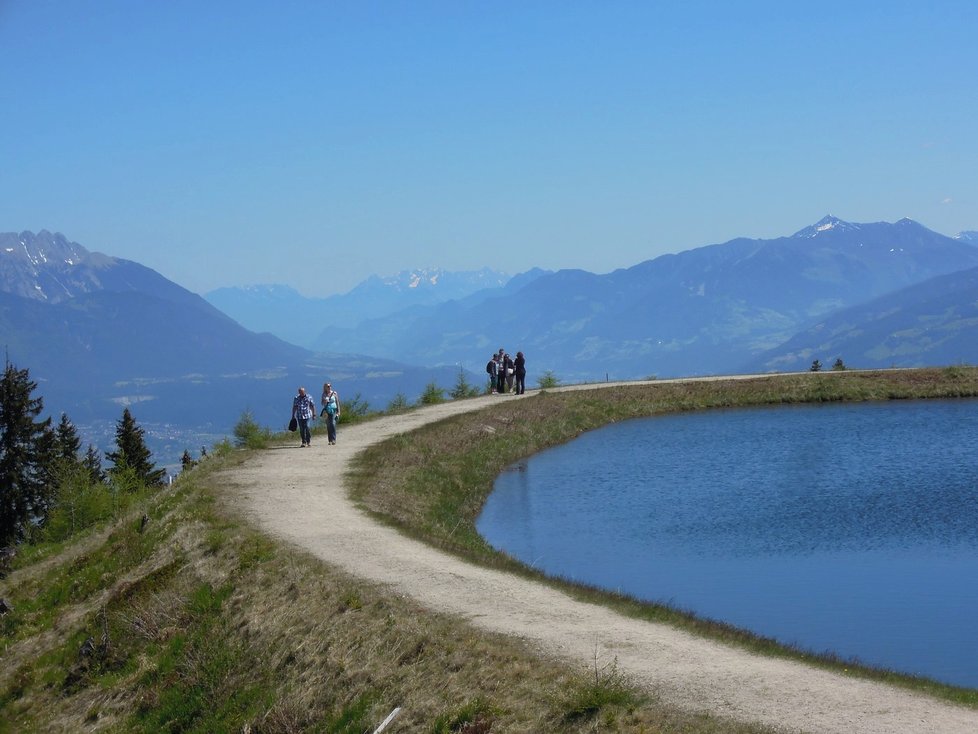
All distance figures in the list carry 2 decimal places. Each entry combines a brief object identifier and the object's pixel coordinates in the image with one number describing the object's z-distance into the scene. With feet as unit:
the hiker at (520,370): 213.87
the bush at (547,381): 240.53
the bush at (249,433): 155.63
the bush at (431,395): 220.02
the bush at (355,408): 189.47
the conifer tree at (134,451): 241.96
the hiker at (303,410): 146.92
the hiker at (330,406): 148.46
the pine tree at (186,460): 194.16
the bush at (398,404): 210.18
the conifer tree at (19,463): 220.02
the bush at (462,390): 232.73
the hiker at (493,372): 219.82
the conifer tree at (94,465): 225.78
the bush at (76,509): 167.02
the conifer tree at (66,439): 267.39
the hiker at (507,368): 225.56
